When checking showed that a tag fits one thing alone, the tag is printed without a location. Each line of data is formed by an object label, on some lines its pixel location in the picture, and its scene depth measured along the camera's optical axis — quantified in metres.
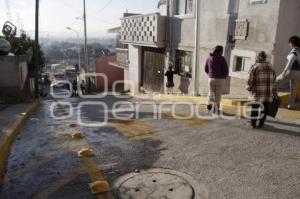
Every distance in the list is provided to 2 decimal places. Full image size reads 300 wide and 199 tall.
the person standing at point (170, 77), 13.88
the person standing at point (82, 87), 32.44
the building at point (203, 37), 8.98
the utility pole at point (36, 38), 14.45
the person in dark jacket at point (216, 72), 7.28
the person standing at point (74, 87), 28.13
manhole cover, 3.93
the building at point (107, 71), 35.75
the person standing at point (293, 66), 6.73
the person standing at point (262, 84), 6.06
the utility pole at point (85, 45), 32.41
